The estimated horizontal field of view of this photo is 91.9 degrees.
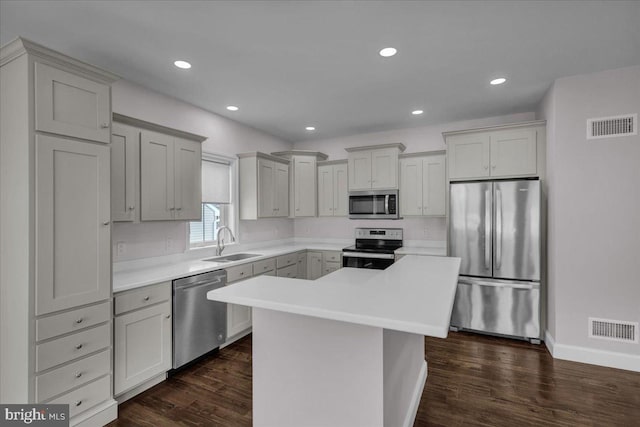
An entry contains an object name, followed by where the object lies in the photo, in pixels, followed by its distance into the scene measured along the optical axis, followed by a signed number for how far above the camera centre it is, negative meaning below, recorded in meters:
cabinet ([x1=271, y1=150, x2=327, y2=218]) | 5.05 +0.53
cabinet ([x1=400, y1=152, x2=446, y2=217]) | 4.31 +0.41
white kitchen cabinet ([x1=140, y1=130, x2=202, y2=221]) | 2.85 +0.37
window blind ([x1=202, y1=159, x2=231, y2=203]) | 3.97 +0.43
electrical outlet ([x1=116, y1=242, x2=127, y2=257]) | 2.89 -0.32
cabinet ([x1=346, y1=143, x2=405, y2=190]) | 4.56 +0.71
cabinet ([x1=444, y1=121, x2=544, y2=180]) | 3.58 +0.75
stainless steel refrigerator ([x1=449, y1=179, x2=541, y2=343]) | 3.45 -0.47
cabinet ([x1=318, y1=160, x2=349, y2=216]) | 5.04 +0.41
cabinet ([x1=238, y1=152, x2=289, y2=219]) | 4.32 +0.41
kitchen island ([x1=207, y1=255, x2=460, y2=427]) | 1.41 -0.72
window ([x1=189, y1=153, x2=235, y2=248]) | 3.89 +0.16
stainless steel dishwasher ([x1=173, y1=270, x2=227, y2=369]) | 2.79 -1.01
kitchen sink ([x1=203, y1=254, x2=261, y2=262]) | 3.68 -0.55
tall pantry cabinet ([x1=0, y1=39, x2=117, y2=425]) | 1.84 -0.10
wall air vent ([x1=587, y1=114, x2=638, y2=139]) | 2.89 +0.83
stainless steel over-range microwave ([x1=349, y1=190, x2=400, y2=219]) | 4.55 +0.14
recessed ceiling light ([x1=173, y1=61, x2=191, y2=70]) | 2.66 +1.30
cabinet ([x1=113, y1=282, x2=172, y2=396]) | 2.35 -1.00
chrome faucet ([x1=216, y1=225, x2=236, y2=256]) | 3.88 -0.37
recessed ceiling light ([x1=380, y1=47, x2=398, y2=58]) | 2.49 +1.32
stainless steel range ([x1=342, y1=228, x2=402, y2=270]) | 4.35 -0.52
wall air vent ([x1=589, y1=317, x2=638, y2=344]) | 2.88 -1.11
